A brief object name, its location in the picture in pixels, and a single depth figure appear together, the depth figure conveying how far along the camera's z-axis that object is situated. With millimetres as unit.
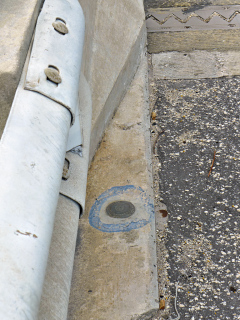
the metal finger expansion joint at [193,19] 4156
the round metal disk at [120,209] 2098
